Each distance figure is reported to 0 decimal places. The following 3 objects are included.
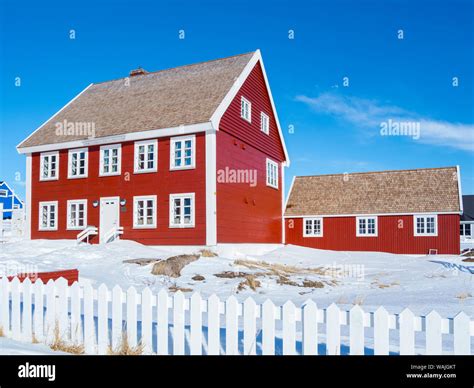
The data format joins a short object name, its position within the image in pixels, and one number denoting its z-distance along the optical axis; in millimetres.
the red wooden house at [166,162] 22812
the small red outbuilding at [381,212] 28578
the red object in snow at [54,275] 10167
